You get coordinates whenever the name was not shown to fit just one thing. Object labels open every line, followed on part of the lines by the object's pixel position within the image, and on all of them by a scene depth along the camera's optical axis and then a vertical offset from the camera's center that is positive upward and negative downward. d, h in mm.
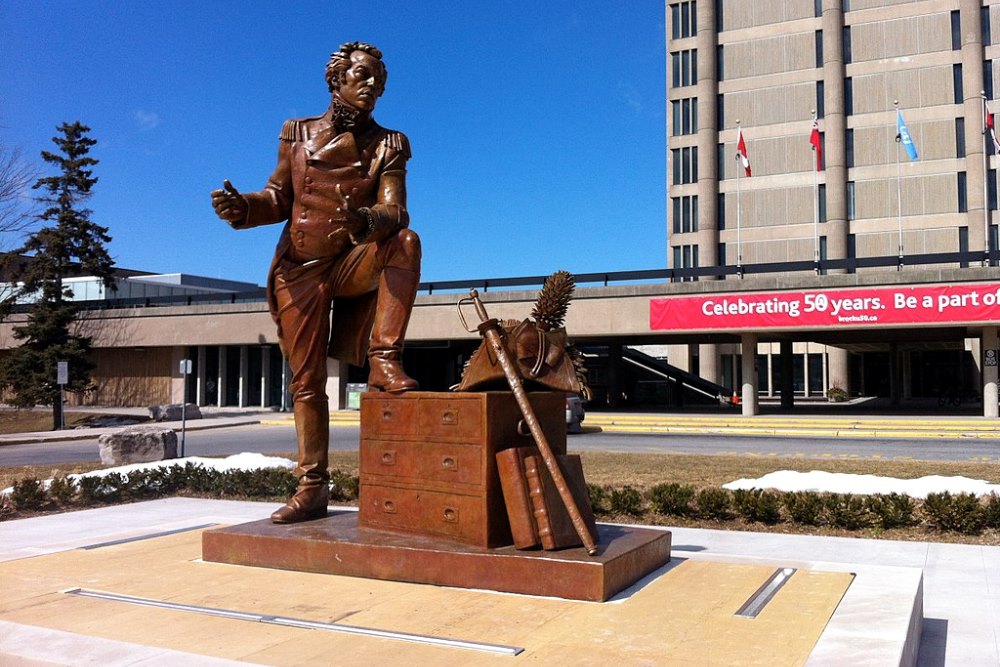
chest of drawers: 5320 -596
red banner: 23703 +1772
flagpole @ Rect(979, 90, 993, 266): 40456 +7140
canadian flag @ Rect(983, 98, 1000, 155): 33469 +9812
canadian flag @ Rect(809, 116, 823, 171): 35375 +9734
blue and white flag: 35000 +9688
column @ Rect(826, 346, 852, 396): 49625 -108
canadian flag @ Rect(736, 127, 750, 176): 37625 +9878
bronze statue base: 4887 -1213
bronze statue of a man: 6281 +963
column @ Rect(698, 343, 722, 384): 50125 +308
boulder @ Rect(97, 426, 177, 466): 17031 -1562
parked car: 23688 -1377
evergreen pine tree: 31406 +3591
